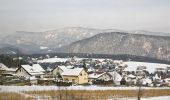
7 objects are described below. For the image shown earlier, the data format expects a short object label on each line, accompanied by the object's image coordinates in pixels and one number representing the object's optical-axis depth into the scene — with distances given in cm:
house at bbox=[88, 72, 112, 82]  10094
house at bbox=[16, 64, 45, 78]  9400
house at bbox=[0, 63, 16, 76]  10125
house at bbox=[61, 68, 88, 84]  8556
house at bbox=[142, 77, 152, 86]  10599
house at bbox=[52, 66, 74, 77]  10374
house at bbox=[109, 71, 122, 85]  10152
